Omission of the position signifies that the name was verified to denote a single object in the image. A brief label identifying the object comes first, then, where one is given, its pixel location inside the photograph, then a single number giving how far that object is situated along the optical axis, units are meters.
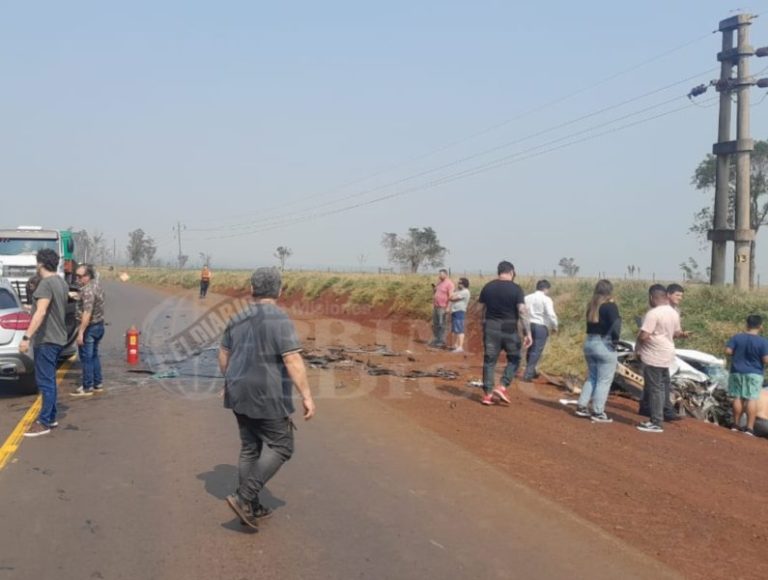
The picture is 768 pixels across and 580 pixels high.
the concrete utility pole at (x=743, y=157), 20.11
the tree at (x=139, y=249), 123.25
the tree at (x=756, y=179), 45.75
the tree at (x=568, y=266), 63.32
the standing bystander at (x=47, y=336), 7.44
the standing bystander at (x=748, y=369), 9.31
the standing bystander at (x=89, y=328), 9.55
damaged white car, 10.15
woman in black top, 8.99
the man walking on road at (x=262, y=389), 4.82
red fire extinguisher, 12.95
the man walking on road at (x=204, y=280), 33.94
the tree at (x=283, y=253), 97.99
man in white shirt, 11.60
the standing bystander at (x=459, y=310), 16.16
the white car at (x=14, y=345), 9.08
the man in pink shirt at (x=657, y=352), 8.62
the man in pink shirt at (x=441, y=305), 16.66
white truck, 20.11
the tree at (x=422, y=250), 72.50
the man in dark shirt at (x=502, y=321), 9.51
